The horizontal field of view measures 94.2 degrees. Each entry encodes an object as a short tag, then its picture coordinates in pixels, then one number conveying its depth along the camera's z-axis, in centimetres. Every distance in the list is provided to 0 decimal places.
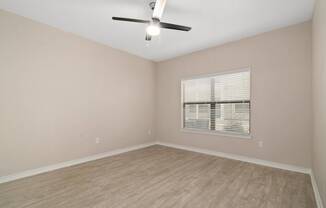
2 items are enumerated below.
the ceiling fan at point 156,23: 204
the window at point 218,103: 349
